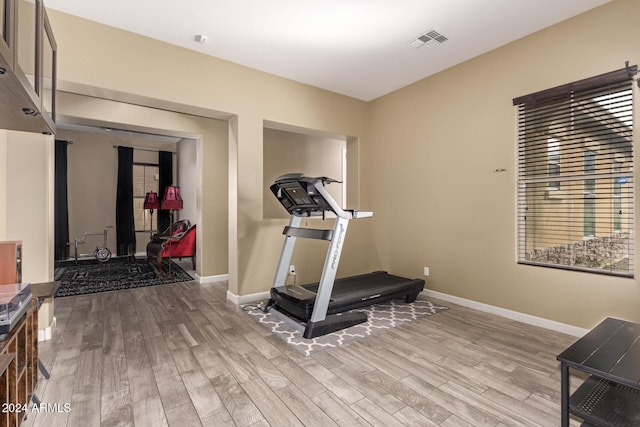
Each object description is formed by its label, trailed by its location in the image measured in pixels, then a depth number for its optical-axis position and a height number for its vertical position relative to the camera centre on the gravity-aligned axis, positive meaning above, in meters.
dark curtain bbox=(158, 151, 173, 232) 7.97 +0.83
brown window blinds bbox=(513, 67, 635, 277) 2.71 +0.35
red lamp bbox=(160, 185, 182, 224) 6.54 +0.26
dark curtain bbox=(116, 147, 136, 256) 7.53 +0.15
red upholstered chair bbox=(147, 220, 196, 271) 5.47 -0.62
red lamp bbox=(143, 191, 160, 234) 7.19 +0.23
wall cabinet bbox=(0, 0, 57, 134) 1.09 +0.62
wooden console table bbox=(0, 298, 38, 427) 1.25 -0.76
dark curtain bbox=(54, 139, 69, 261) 6.78 +0.19
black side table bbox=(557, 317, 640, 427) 1.49 -0.76
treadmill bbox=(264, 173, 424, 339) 3.04 -0.88
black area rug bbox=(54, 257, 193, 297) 4.71 -1.12
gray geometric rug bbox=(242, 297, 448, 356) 2.80 -1.16
